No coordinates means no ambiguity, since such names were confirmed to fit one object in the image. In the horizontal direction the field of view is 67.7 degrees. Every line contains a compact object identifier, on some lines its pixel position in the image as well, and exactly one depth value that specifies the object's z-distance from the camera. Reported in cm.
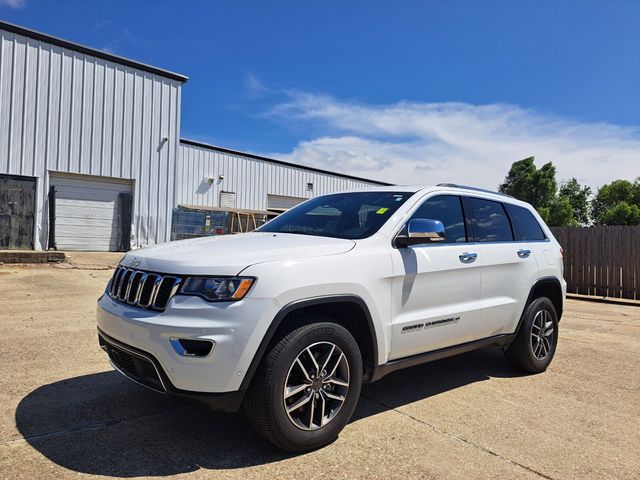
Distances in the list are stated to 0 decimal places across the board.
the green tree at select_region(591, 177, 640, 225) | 4184
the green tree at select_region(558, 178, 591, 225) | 5216
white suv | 268
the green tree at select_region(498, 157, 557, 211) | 4253
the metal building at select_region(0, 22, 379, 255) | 1462
